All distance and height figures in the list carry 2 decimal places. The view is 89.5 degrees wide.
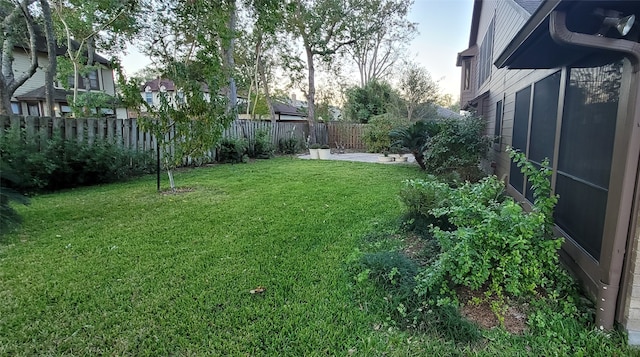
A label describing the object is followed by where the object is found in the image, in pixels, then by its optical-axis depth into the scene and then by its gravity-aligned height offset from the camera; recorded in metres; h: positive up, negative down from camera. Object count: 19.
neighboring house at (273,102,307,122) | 30.05 +2.49
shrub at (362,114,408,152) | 13.12 +0.31
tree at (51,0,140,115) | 8.98 +3.52
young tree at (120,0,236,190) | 5.29 +0.52
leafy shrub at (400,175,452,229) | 3.31 -0.71
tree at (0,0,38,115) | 7.37 +2.35
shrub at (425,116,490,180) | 6.25 -0.18
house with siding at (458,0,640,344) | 1.75 +0.04
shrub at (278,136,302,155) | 13.44 -0.30
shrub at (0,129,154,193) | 5.00 -0.41
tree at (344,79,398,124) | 17.95 +2.19
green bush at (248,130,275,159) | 11.18 -0.32
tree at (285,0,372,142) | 16.34 +5.83
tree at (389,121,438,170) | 7.96 +0.09
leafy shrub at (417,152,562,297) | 2.04 -0.72
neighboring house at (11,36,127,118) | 15.20 +2.60
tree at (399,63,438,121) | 19.31 +2.85
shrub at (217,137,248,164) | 9.76 -0.40
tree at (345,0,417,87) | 19.77 +6.89
